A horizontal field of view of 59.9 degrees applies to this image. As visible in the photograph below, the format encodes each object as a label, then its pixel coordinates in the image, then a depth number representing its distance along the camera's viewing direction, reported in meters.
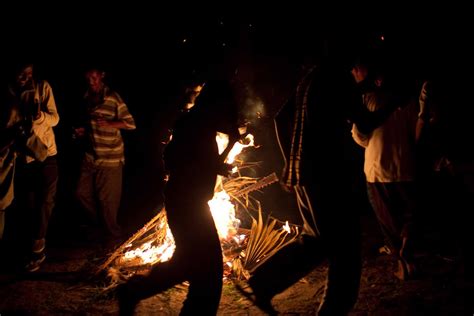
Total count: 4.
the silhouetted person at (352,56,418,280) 4.64
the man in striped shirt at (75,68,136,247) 6.42
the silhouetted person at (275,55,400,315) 3.39
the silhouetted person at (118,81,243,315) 3.32
